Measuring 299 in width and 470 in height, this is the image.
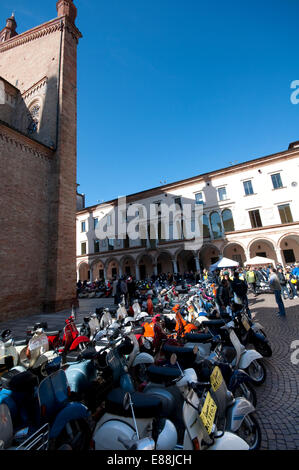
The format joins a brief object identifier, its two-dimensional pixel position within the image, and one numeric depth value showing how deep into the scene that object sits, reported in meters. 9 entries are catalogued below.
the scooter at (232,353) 2.96
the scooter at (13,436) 1.66
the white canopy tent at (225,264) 12.02
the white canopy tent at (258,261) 13.03
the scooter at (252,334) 4.03
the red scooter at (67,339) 3.89
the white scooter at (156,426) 1.57
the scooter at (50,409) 1.83
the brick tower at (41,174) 9.88
